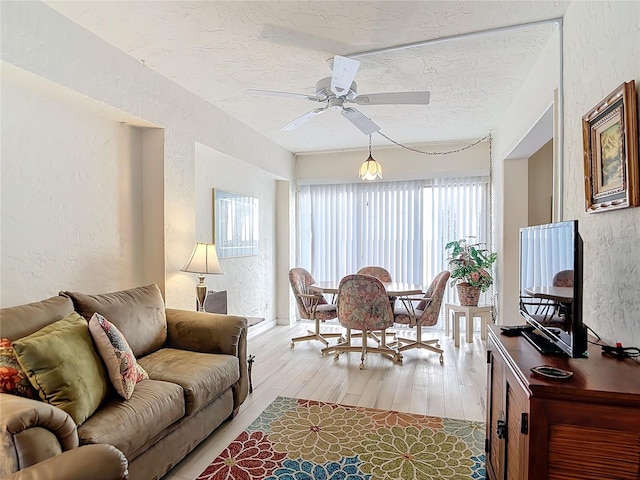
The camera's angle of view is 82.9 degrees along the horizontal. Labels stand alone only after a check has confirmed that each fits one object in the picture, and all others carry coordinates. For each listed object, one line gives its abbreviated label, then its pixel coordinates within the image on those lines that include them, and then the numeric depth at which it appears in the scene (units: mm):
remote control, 1720
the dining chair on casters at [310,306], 4277
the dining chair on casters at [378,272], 4983
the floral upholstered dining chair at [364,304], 3631
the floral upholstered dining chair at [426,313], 3865
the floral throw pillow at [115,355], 1872
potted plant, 4387
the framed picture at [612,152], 1386
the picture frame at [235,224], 4141
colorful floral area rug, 2041
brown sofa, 1257
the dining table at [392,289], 3809
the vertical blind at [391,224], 5262
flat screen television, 1253
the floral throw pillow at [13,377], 1555
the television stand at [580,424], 1007
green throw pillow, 1572
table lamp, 3059
